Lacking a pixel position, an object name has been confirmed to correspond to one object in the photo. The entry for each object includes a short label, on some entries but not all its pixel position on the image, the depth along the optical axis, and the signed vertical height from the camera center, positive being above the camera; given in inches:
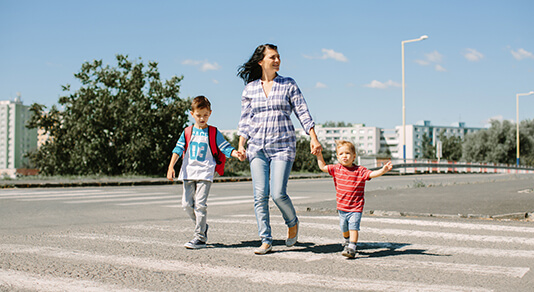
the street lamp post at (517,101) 2172.2 +225.7
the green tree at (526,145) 2608.3 +54.2
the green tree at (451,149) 5546.3 +73.9
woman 198.4 +7.7
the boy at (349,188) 189.9 -11.7
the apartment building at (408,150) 7588.6 +87.0
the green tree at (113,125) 1077.1 +64.6
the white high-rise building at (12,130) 7514.8 +361.7
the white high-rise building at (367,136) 7780.5 +291.5
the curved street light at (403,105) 1311.4 +130.0
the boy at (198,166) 214.2 -4.1
